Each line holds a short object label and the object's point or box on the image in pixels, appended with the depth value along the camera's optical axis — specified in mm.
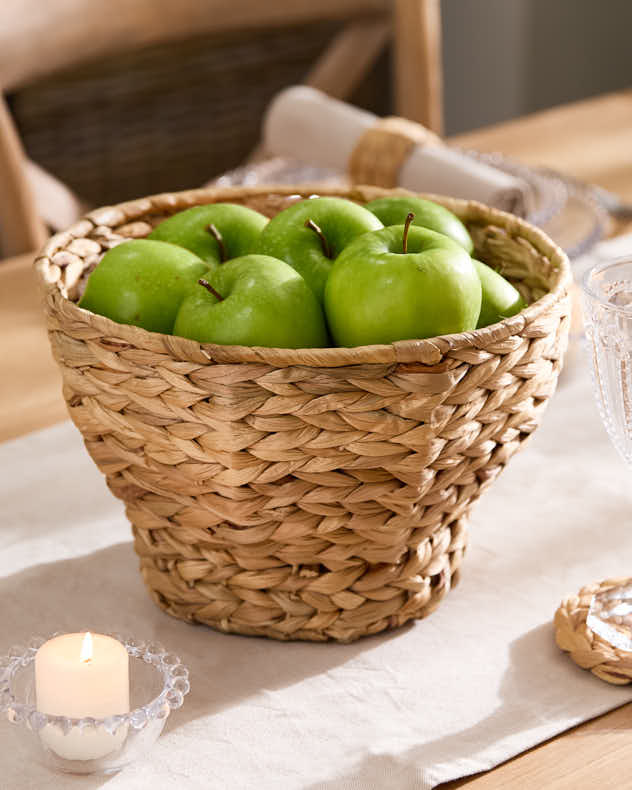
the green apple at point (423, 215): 1385
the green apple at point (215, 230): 1399
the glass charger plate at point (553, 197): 1663
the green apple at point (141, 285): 1329
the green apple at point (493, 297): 1336
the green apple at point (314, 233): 1351
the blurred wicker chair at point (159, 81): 2188
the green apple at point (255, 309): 1277
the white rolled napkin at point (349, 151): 1640
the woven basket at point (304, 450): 1233
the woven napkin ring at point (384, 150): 1720
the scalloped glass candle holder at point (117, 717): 1221
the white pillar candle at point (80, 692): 1226
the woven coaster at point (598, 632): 1289
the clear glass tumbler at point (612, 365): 1276
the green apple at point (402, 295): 1271
